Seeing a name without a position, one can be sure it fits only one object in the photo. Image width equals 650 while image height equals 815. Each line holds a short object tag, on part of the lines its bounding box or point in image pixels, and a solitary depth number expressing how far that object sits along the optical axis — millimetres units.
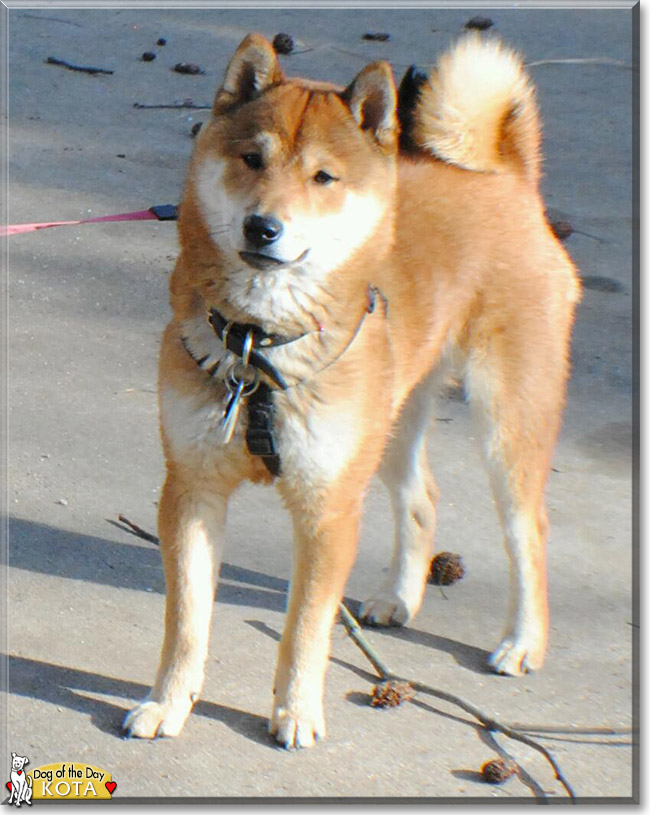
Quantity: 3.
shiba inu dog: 5184
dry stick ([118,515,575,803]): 5555
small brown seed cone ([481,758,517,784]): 5320
